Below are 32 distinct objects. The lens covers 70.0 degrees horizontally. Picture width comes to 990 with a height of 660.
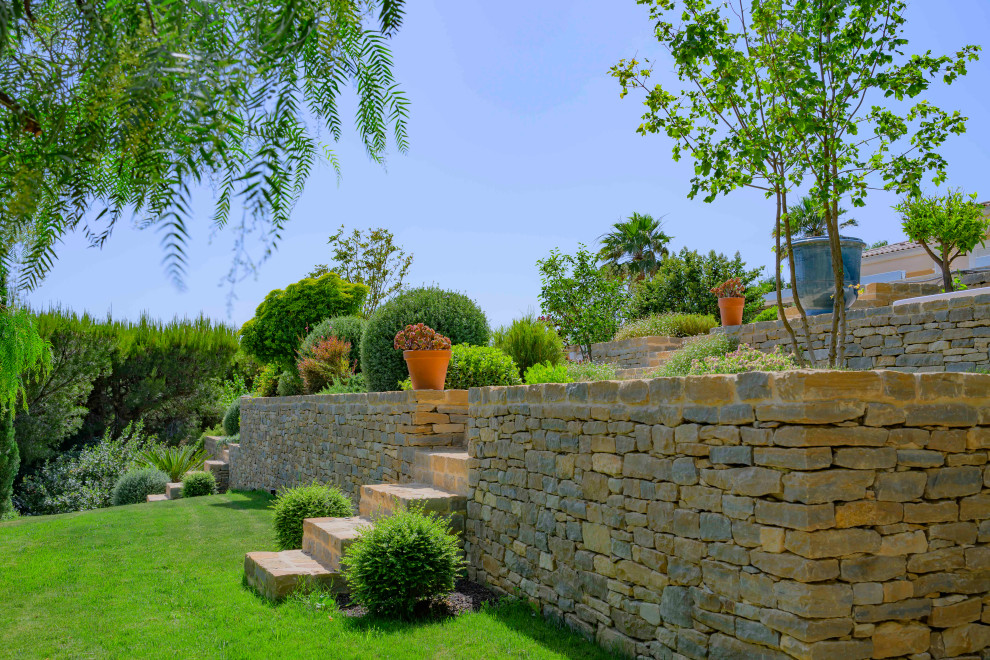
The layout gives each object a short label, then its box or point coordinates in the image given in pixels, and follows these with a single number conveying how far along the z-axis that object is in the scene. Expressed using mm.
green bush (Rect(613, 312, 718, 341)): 13016
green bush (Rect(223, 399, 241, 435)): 17719
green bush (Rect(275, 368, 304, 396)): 13711
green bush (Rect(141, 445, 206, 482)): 16156
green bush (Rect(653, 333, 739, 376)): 8486
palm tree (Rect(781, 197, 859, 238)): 21923
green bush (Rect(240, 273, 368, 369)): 14438
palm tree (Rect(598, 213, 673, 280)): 25125
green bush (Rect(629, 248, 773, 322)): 18266
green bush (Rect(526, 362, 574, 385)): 7660
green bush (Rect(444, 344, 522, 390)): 8352
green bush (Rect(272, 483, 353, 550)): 7484
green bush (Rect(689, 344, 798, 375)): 6363
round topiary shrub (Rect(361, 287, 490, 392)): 9852
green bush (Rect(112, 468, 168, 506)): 14789
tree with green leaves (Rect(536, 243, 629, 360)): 14117
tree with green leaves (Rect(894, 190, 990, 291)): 11555
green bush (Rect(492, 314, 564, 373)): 10062
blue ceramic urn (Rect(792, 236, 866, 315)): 8445
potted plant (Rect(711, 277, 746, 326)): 11016
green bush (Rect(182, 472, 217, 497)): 13984
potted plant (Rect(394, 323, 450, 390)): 7699
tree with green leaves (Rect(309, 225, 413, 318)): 22281
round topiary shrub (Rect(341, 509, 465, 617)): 5246
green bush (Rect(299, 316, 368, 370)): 12742
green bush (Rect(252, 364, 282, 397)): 15086
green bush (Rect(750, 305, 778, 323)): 12689
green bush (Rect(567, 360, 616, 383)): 8375
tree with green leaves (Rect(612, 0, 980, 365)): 5527
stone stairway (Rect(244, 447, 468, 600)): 5910
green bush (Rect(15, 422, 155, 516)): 15516
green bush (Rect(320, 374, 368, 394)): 10953
